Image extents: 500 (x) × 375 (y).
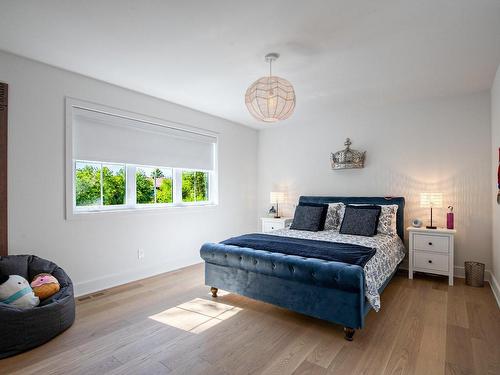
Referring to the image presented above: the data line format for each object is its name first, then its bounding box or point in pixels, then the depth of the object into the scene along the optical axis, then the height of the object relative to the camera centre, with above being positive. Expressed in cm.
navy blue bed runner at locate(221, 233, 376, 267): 259 -58
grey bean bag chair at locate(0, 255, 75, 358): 207 -94
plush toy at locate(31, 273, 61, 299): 247 -82
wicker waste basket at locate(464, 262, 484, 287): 347 -102
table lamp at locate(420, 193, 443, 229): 370 -14
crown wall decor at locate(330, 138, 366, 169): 452 +48
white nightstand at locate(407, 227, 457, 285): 356 -77
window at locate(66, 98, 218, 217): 325 +37
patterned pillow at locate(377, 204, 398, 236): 383 -43
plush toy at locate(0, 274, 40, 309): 225 -80
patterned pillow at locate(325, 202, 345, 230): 422 -39
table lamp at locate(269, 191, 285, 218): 512 -14
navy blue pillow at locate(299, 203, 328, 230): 420 -34
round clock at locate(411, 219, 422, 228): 391 -46
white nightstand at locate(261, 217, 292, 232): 494 -58
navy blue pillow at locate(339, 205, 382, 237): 372 -41
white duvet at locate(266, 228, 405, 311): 245 -68
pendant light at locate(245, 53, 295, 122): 244 +76
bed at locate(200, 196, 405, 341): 229 -80
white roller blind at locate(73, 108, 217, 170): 328 +61
